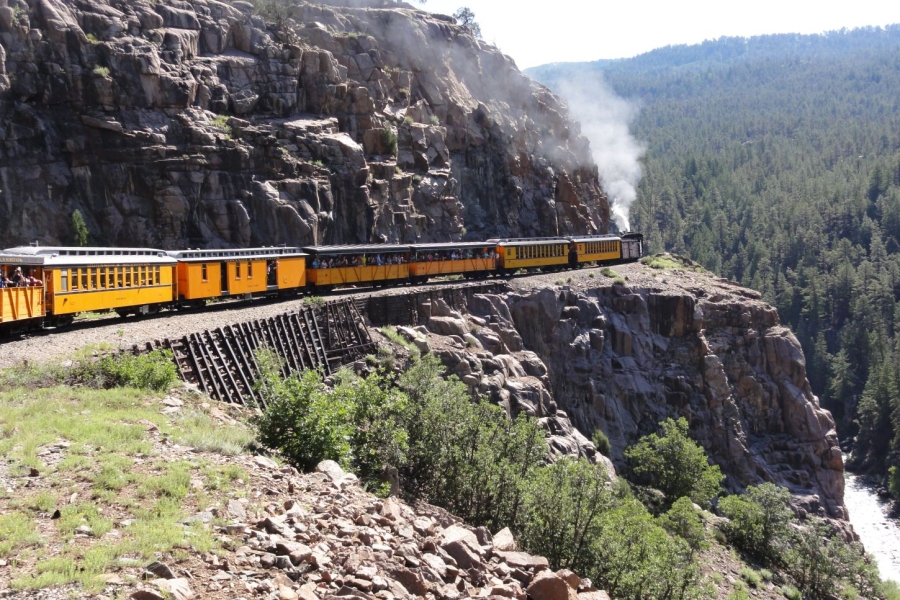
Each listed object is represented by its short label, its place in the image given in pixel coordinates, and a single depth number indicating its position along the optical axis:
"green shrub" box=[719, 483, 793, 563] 32.28
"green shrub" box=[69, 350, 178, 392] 16.03
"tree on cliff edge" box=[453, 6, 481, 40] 94.18
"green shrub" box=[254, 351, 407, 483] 13.81
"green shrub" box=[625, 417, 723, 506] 36.94
